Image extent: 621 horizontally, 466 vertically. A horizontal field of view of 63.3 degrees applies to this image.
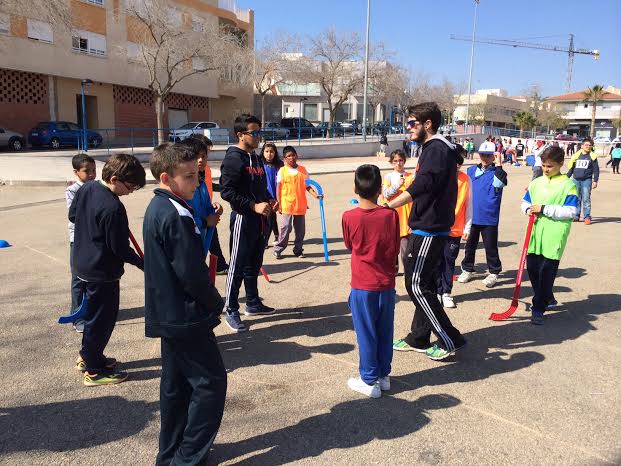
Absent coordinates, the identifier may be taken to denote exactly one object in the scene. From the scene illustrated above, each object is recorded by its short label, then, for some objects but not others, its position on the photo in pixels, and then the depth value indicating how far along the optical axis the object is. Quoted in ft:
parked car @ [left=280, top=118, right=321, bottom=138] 117.60
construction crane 371.06
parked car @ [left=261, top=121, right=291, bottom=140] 103.72
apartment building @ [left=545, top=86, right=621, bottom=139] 278.56
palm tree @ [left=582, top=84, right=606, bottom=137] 219.34
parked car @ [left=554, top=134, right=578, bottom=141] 148.30
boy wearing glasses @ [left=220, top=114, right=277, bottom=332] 14.65
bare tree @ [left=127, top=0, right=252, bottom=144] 93.35
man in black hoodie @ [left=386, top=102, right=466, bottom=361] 12.25
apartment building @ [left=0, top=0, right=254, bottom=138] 92.94
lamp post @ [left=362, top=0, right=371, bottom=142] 110.87
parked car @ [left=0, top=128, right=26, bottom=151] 83.10
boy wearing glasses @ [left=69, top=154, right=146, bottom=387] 11.16
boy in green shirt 15.29
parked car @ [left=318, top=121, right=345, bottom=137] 116.43
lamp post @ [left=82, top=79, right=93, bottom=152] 76.38
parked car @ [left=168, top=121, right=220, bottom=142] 92.17
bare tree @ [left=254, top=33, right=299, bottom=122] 136.26
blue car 85.81
